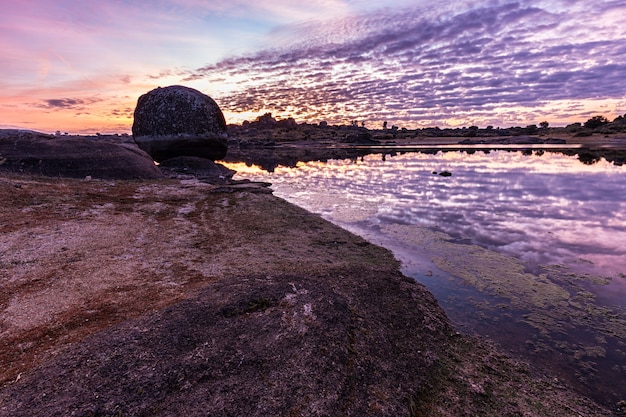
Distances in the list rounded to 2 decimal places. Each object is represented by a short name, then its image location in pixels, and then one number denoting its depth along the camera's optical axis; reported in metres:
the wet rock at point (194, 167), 23.40
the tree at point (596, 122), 88.19
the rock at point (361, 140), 88.50
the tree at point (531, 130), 105.25
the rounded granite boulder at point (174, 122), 24.17
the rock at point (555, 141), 68.94
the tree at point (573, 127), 94.68
